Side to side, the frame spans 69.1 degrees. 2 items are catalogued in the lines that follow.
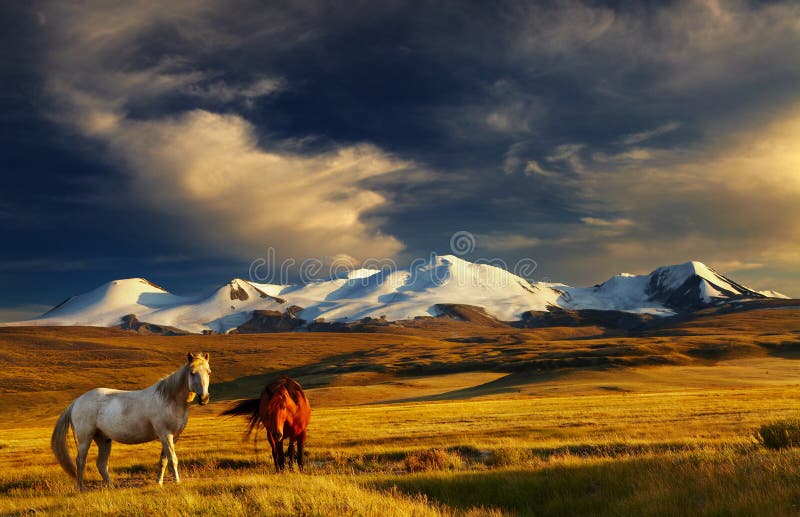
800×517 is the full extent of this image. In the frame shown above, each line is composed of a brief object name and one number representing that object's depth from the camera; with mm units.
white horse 13555
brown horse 15766
